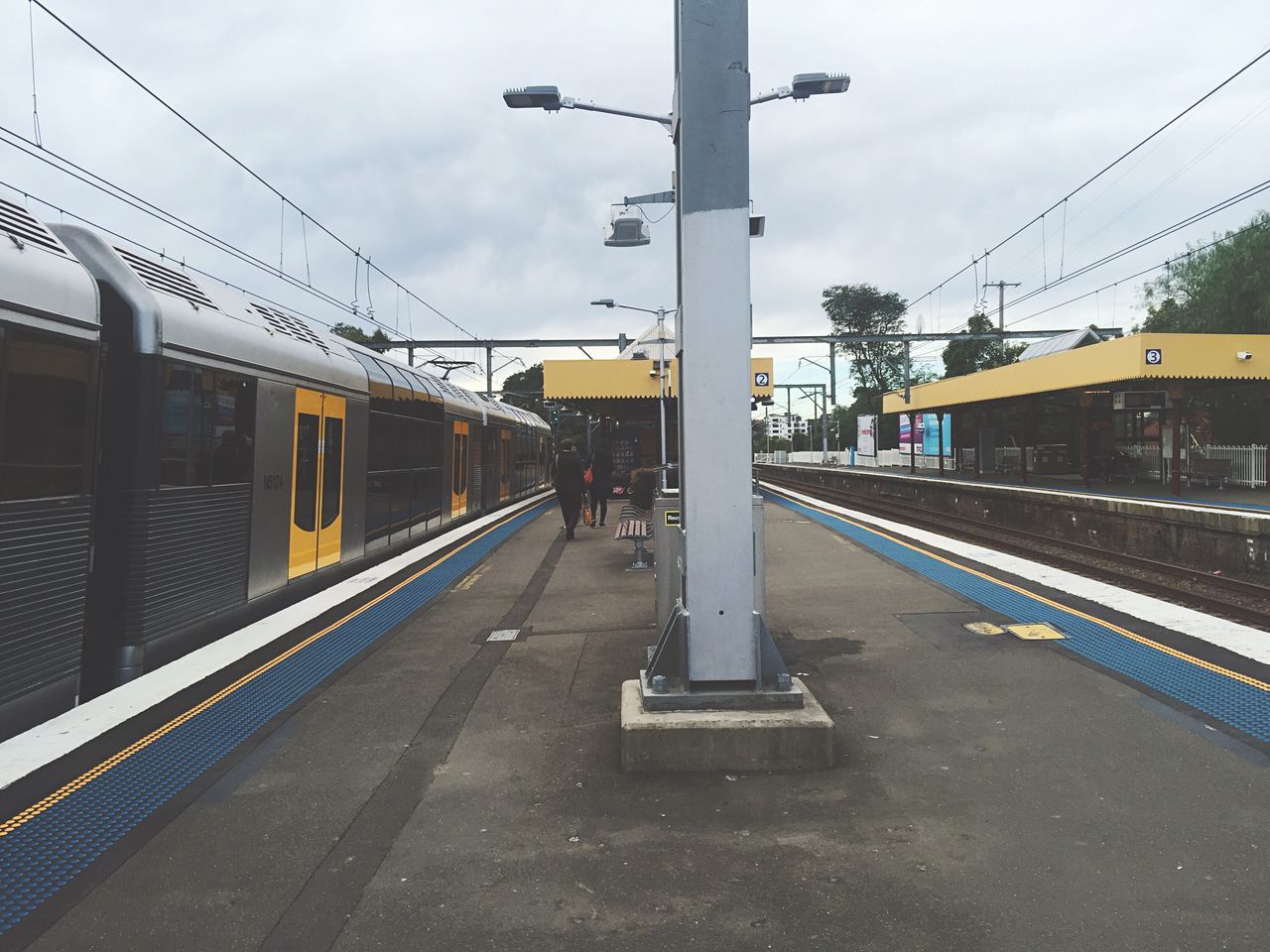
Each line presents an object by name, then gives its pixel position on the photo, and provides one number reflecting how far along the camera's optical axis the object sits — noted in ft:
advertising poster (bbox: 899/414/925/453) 211.68
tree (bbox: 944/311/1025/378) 222.48
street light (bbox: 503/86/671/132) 32.55
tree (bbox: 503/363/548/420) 299.38
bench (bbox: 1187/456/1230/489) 80.64
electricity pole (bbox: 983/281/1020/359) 182.86
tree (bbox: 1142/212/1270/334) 104.88
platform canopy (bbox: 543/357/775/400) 83.61
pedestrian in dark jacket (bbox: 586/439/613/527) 52.44
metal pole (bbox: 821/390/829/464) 203.64
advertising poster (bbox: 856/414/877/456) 194.23
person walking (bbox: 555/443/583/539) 46.70
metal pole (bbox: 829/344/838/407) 189.98
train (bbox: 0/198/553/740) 14.85
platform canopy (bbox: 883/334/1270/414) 68.85
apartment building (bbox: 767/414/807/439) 475.07
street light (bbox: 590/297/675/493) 29.63
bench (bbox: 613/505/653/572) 35.63
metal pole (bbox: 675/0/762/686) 14.82
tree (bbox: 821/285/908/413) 243.60
